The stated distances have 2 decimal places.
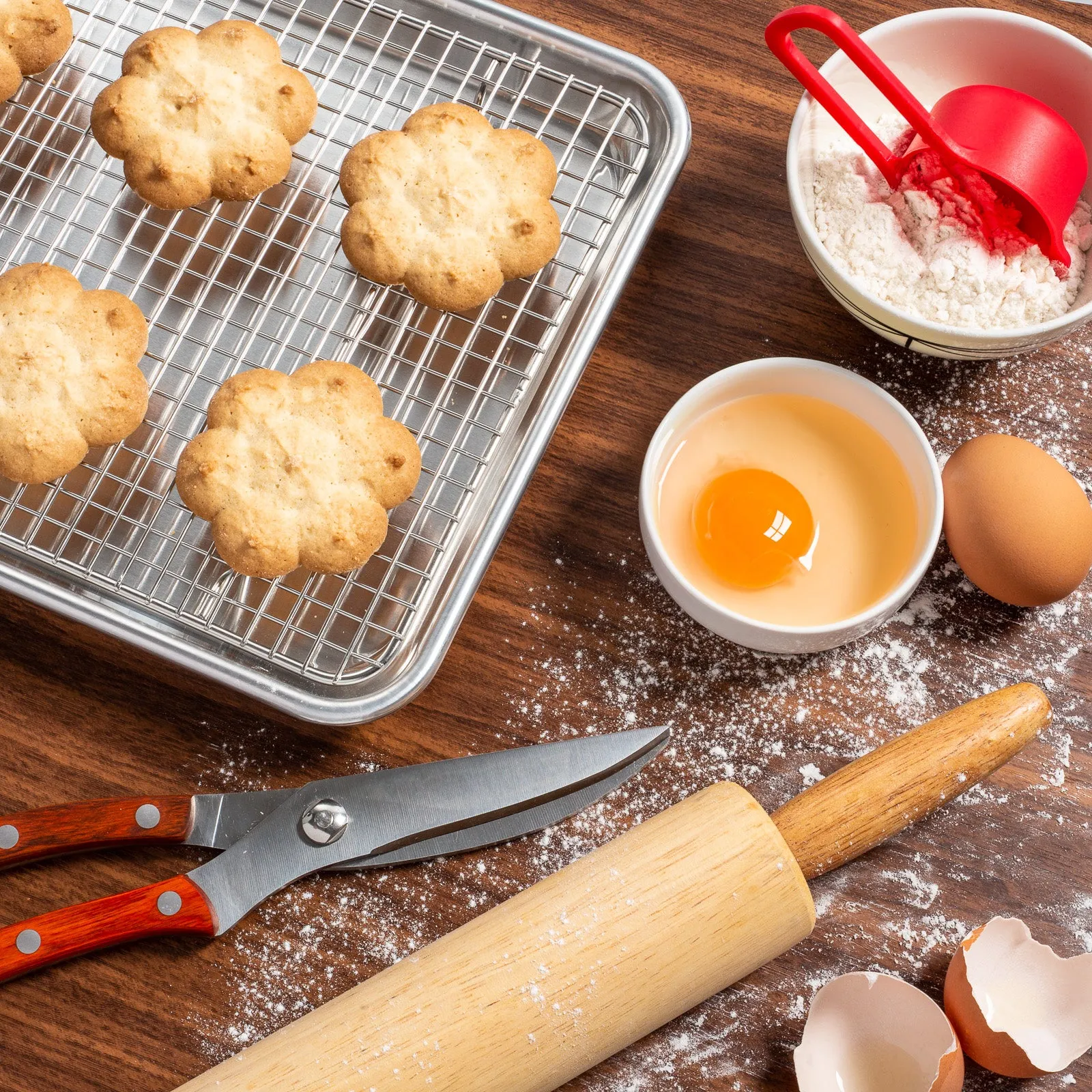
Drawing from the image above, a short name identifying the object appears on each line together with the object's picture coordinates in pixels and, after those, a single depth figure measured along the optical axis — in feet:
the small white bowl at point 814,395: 2.23
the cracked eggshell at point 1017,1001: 2.22
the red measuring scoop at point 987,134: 2.24
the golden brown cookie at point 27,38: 2.34
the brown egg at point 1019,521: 2.25
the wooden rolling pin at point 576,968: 2.17
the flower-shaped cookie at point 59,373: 2.26
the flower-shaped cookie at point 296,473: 2.25
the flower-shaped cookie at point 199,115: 2.31
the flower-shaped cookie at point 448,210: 2.30
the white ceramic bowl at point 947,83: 2.25
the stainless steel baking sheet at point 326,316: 2.31
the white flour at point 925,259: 2.26
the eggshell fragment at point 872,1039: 2.21
